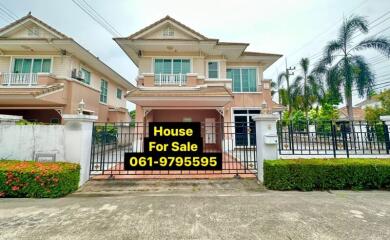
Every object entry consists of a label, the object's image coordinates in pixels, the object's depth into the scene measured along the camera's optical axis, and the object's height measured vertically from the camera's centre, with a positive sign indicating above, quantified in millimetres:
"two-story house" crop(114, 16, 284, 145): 10781 +4663
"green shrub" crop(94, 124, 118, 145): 5533 +67
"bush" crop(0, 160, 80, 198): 4188 -1089
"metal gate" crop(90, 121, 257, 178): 5609 -1249
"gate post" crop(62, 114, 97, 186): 5000 -59
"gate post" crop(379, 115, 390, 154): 6344 +322
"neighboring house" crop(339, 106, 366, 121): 33725 +5051
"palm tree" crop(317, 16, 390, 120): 12164 +5500
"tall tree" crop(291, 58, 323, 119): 22828 +6437
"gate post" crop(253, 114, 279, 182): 5219 -53
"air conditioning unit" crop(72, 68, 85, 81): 11815 +4484
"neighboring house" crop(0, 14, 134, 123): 10414 +4478
